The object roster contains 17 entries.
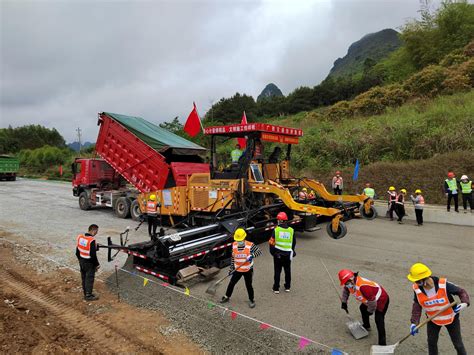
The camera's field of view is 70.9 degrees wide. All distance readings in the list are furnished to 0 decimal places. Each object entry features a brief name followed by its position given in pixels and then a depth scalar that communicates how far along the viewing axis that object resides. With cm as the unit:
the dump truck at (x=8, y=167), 3253
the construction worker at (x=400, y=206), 1156
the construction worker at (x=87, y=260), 554
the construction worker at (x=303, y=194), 1055
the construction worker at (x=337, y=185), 1406
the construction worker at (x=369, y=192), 1233
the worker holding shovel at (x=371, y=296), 396
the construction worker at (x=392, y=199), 1170
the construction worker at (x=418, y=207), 1102
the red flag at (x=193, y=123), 1277
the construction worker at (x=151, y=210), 881
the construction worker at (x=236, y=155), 940
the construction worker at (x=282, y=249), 554
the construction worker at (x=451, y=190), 1160
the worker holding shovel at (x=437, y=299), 343
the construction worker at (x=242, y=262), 517
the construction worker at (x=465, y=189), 1145
